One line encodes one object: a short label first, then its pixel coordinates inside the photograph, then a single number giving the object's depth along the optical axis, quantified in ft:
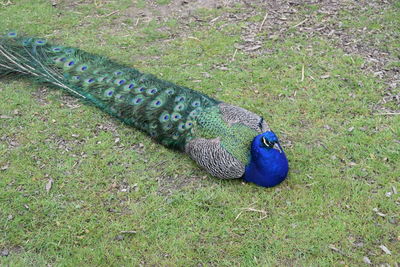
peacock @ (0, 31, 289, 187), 11.43
